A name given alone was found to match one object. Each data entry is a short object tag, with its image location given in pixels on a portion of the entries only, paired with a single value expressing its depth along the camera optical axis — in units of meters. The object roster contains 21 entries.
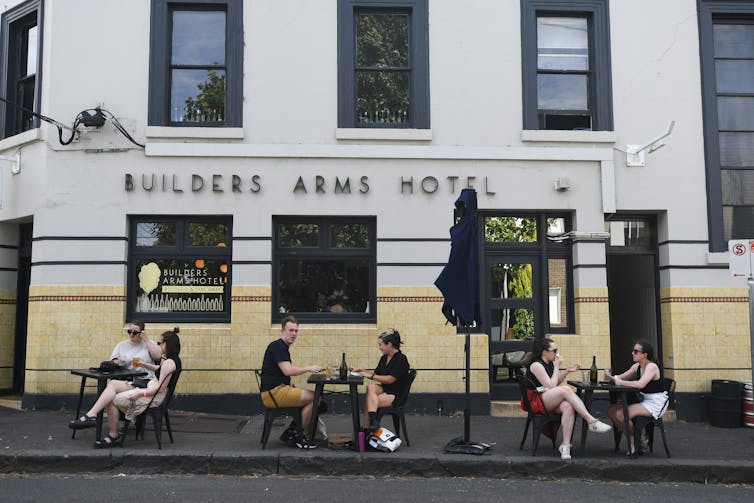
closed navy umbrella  8.00
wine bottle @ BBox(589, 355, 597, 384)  8.16
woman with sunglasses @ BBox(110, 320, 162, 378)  8.86
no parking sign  8.63
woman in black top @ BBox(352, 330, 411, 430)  8.21
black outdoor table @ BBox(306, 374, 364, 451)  8.00
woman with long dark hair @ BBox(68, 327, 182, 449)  8.04
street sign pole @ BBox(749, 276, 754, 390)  8.51
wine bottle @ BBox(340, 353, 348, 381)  8.10
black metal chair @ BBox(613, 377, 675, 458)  7.93
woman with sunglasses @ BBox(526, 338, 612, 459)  7.77
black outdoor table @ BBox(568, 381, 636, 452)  7.89
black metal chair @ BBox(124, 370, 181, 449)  8.09
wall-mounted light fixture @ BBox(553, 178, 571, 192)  11.10
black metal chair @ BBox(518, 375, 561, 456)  7.96
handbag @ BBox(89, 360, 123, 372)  8.56
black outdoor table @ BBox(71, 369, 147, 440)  8.05
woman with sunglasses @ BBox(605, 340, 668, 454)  7.95
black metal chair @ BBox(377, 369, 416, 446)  8.27
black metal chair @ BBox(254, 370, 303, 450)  8.11
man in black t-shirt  8.08
